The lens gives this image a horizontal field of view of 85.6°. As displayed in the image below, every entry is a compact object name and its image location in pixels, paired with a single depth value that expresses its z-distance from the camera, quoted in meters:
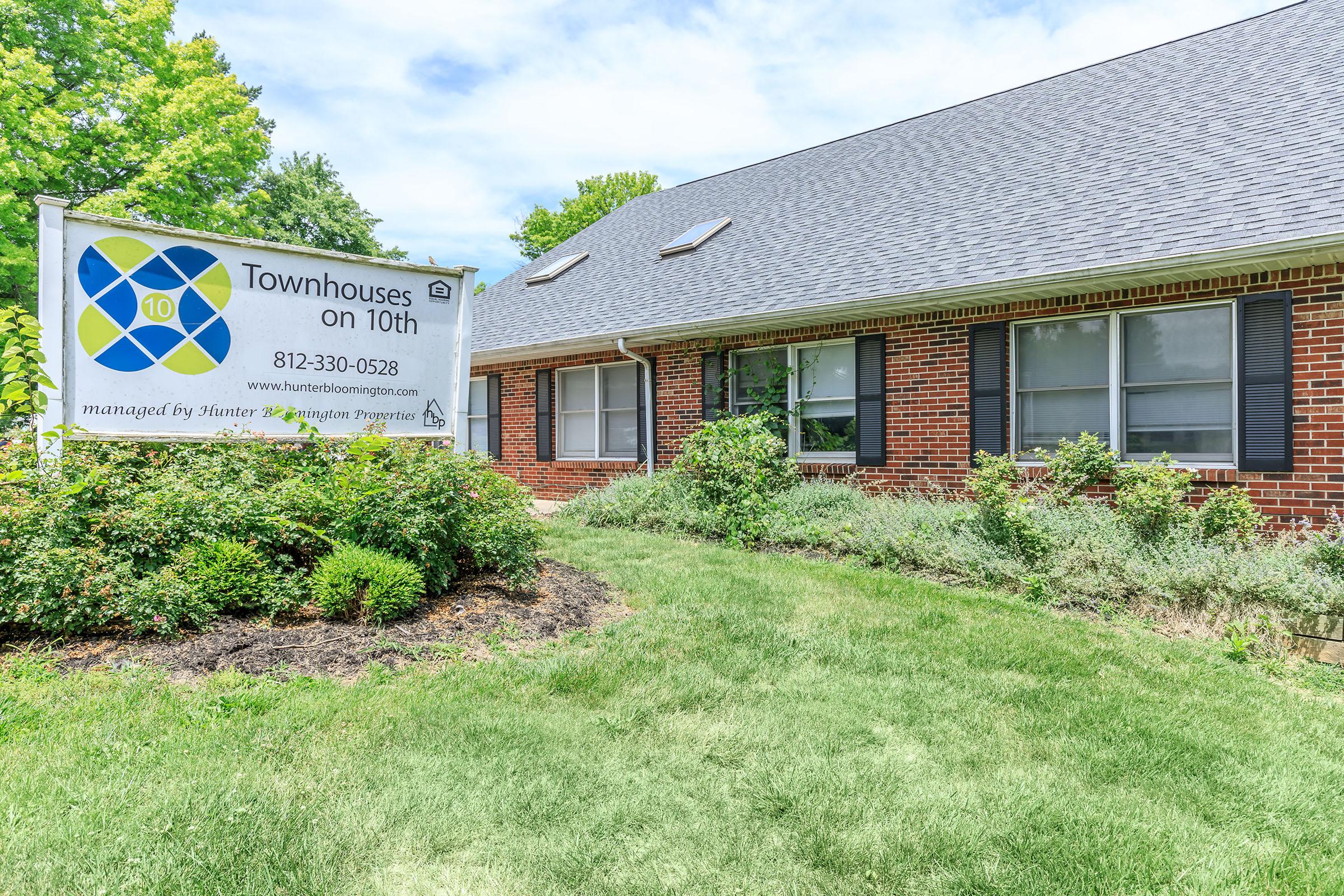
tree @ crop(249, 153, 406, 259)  29.08
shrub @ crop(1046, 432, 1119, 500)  6.71
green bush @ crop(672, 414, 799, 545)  7.79
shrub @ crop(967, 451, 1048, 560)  5.82
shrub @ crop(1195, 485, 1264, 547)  5.60
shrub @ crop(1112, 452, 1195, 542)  5.72
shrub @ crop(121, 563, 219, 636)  3.85
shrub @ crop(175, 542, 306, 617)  4.12
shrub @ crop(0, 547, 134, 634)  3.75
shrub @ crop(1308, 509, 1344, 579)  4.89
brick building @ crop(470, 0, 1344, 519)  6.11
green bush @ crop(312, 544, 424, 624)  4.24
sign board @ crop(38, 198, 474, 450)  4.71
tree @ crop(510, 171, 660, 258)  32.72
